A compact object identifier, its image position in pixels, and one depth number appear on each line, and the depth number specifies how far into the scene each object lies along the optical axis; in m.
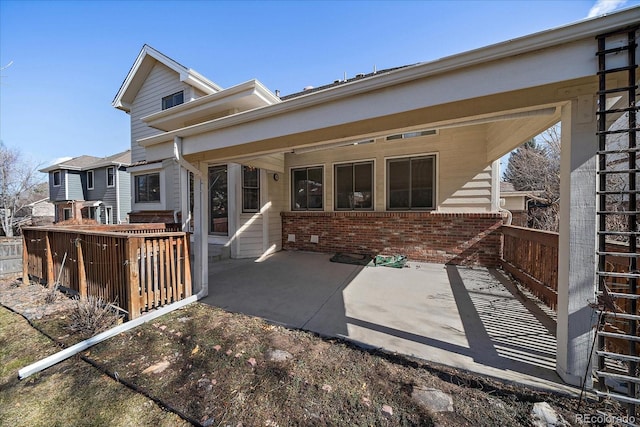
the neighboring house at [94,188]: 15.39
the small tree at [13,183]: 15.98
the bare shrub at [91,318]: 3.05
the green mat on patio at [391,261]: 6.21
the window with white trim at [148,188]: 9.68
